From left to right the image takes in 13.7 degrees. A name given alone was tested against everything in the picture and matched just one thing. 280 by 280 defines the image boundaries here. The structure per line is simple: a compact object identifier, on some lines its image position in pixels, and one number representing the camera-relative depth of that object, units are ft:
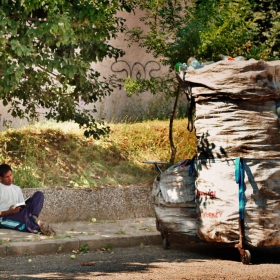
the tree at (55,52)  45.00
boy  46.27
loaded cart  37.01
